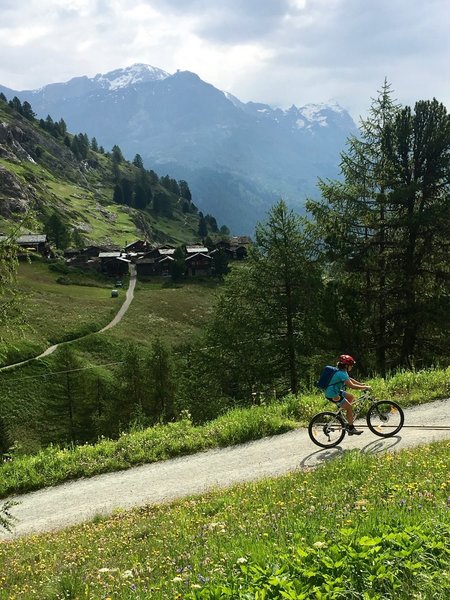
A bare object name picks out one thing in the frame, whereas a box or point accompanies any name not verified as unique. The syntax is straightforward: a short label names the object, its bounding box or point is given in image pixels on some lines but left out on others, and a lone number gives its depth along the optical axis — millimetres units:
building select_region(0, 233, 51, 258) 123238
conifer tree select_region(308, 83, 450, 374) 23203
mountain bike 12000
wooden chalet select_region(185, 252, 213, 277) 139500
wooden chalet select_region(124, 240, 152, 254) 158500
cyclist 11820
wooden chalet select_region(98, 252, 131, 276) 134500
